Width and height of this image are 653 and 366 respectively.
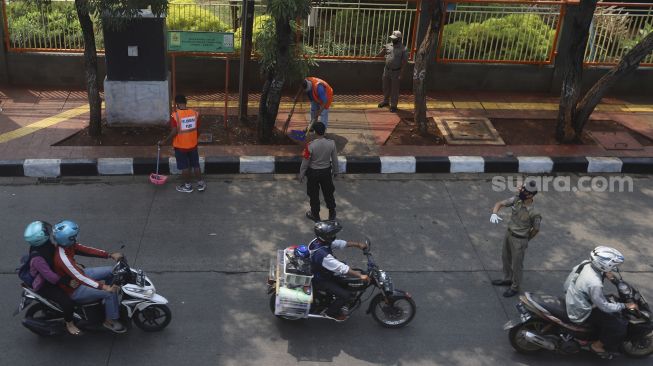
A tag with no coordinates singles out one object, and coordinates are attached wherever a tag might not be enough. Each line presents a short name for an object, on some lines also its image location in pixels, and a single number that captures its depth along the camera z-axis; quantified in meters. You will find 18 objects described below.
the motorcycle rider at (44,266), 5.83
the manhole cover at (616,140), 10.63
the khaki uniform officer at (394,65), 11.29
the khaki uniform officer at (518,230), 6.80
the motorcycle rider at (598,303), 5.90
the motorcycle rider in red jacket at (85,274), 5.93
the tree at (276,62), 9.64
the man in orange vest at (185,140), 8.73
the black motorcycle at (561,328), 6.12
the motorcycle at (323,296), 6.38
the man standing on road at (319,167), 8.06
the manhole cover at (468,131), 10.71
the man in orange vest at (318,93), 9.71
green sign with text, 10.05
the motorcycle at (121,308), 6.14
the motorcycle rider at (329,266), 6.30
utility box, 10.06
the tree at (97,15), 8.80
